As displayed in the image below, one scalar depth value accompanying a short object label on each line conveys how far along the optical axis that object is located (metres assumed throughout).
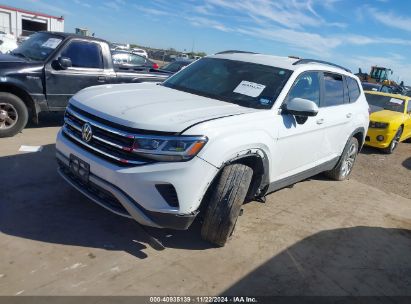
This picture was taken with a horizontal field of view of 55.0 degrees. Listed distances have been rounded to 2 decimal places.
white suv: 3.22
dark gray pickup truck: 6.32
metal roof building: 38.88
